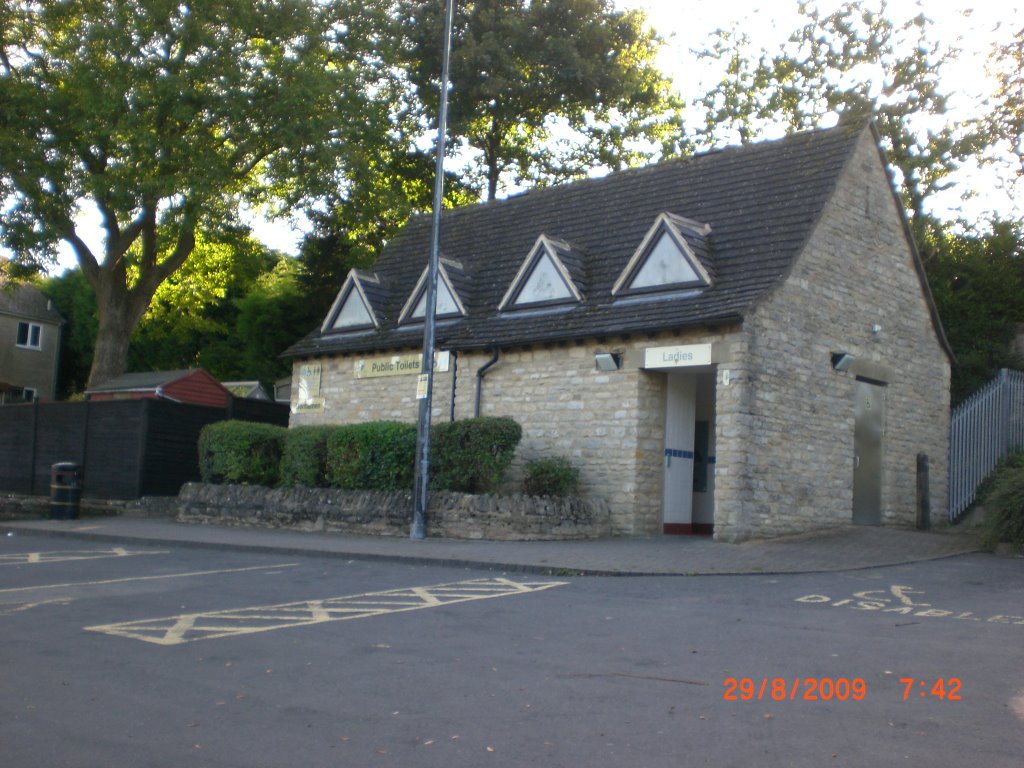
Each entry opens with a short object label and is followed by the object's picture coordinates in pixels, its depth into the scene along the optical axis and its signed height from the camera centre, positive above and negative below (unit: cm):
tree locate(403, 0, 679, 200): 3638 +1457
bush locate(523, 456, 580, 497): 1820 +40
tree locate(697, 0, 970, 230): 3027 +1310
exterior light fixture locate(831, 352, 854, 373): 1848 +269
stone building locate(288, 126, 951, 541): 1730 +288
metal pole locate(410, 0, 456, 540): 1706 +148
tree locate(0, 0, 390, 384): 2928 +1017
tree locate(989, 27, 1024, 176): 2884 +1156
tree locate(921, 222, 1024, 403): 2408 +528
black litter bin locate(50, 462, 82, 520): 2233 -30
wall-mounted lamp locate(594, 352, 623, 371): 1845 +247
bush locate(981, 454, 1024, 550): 1509 +19
